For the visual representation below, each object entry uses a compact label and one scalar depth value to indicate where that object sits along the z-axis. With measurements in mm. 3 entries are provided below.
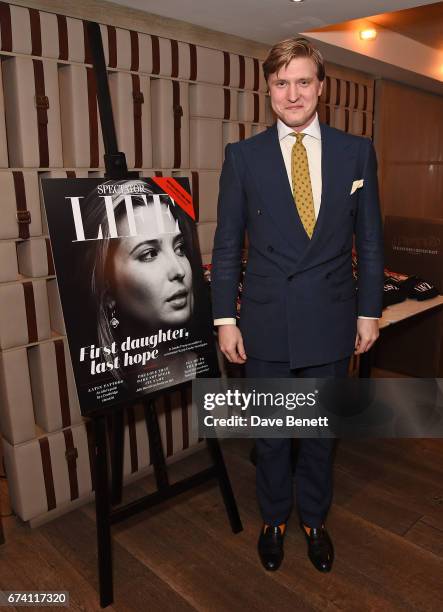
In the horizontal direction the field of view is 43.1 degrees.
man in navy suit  1788
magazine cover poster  1802
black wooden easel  1854
